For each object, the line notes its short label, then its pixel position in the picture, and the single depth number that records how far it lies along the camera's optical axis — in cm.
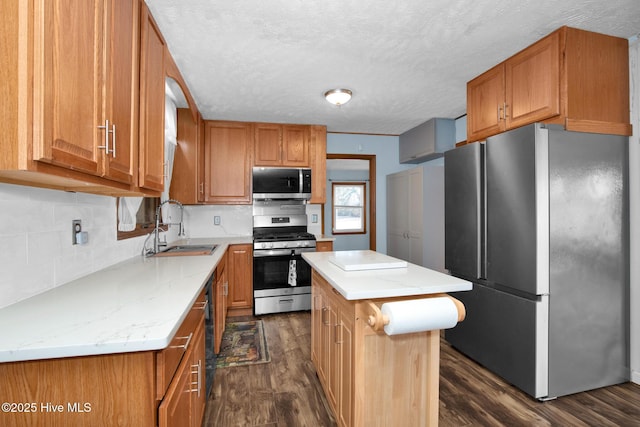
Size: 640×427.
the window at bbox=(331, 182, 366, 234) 739
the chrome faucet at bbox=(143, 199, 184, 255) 243
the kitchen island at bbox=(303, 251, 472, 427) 144
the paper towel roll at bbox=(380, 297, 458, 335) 127
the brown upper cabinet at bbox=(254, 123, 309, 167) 398
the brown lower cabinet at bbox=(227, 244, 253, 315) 361
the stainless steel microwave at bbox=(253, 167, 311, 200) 393
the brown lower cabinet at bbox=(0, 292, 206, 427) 83
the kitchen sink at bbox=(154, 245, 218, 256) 241
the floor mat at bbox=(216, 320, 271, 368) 257
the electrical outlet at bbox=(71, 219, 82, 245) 152
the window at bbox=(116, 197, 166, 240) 221
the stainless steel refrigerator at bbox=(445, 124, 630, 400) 194
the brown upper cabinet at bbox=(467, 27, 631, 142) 196
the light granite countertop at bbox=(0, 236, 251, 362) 81
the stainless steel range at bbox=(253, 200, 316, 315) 362
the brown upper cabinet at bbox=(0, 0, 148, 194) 77
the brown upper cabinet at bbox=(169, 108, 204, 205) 345
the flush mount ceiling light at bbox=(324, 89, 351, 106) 291
